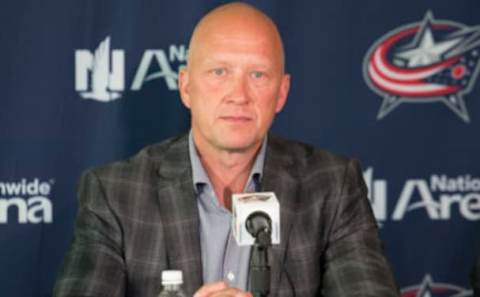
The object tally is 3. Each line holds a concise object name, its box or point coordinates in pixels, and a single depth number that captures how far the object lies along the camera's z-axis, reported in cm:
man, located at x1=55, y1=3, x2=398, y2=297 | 577
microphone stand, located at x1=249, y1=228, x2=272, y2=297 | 420
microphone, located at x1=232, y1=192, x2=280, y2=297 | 422
